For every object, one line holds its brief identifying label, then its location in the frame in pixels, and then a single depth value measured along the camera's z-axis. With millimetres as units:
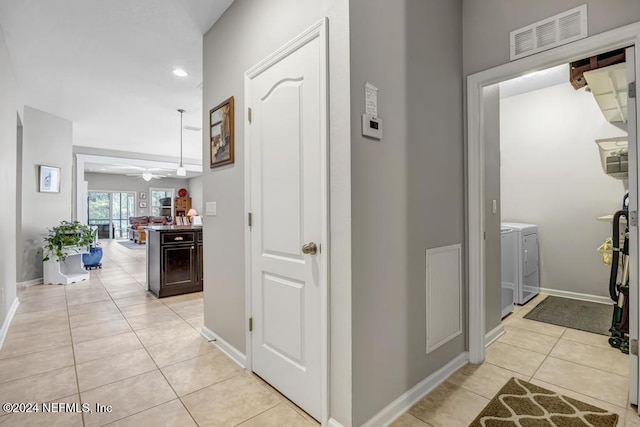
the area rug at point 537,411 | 1640
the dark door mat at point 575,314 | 2965
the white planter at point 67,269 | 4895
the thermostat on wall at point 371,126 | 1521
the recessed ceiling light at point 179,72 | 3642
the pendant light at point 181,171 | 6817
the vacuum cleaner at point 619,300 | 2361
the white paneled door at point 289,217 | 1645
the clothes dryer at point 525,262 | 3551
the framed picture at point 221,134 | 2389
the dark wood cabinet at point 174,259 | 4066
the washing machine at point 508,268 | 3203
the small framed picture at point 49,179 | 4992
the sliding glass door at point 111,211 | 12883
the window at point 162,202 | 14086
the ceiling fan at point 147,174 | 10297
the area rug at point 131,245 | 10000
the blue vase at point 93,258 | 6067
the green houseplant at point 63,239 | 4836
